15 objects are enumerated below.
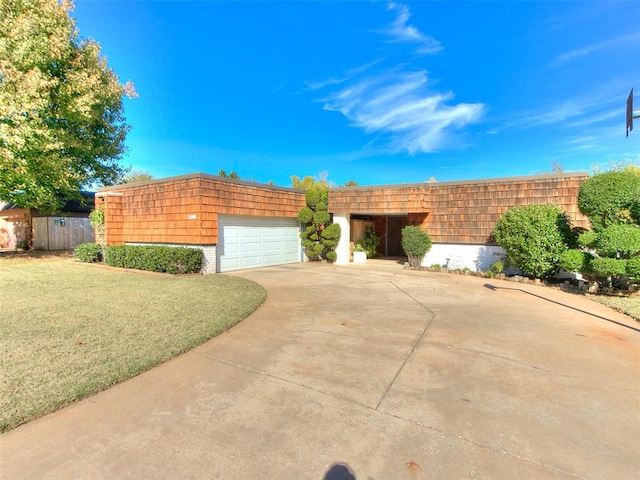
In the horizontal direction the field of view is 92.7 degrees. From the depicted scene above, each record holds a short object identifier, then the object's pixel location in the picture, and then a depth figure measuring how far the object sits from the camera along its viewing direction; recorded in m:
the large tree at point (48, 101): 11.54
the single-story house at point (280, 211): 10.61
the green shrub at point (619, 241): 7.00
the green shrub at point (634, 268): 6.79
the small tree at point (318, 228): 14.09
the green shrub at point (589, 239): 7.61
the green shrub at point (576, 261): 7.86
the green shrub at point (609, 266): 6.96
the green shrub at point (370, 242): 15.91
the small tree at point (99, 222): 13.70
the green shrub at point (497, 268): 10.28
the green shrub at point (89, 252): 13.43
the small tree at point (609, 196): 7.36
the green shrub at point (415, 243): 12.29
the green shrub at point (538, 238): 8.80
